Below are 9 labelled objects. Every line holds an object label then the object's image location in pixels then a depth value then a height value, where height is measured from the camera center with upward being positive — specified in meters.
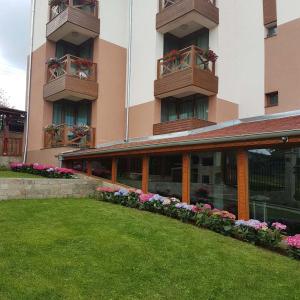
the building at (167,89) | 8.61 +4.07
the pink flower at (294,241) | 6.03 -1.30
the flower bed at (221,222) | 6.54 -1.12
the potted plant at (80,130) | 14.97 +2.11
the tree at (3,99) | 41.91 +10.08
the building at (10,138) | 16.61 +1.86
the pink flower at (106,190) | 10.37 -0.59
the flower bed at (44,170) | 12.38 +0.06
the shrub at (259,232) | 6.54 -1.26
